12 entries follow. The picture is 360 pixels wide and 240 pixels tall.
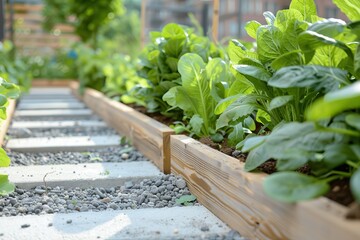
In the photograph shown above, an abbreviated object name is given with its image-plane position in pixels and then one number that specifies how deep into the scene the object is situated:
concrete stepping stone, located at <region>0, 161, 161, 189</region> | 2.26
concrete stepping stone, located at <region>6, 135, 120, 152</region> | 3.19
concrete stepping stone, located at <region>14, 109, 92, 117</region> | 5.12
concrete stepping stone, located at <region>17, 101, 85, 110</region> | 5.92
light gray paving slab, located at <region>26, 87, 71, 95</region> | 8.56
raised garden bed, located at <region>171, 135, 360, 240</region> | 1.08
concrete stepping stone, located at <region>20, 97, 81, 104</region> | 6.75
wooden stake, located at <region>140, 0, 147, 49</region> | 7.30
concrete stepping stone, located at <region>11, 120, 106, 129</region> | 4.27
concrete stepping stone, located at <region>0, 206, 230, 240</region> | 1.55
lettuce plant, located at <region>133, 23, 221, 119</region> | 2.99
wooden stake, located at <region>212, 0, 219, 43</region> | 4.55
